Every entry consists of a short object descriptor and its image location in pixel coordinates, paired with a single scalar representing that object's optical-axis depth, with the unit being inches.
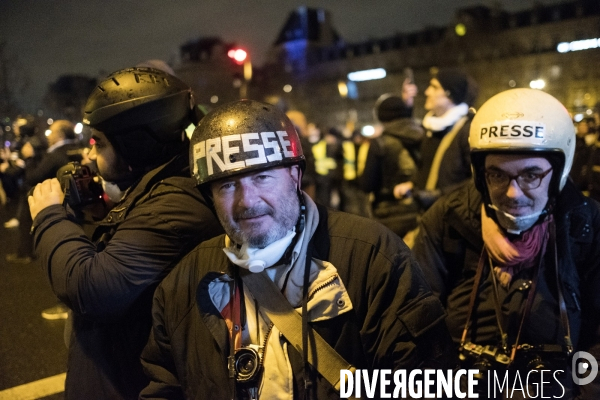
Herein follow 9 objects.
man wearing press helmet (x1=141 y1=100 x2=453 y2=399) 71.1
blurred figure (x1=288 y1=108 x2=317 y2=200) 251.2
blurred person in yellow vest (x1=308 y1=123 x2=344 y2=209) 327.3
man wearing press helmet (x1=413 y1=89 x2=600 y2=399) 90.7
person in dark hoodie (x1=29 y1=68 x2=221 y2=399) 81.4
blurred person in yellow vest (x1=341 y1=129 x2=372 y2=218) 379.9
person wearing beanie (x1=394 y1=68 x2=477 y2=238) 167.0
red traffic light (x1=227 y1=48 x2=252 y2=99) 393.1
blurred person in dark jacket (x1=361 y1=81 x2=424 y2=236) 206.2
